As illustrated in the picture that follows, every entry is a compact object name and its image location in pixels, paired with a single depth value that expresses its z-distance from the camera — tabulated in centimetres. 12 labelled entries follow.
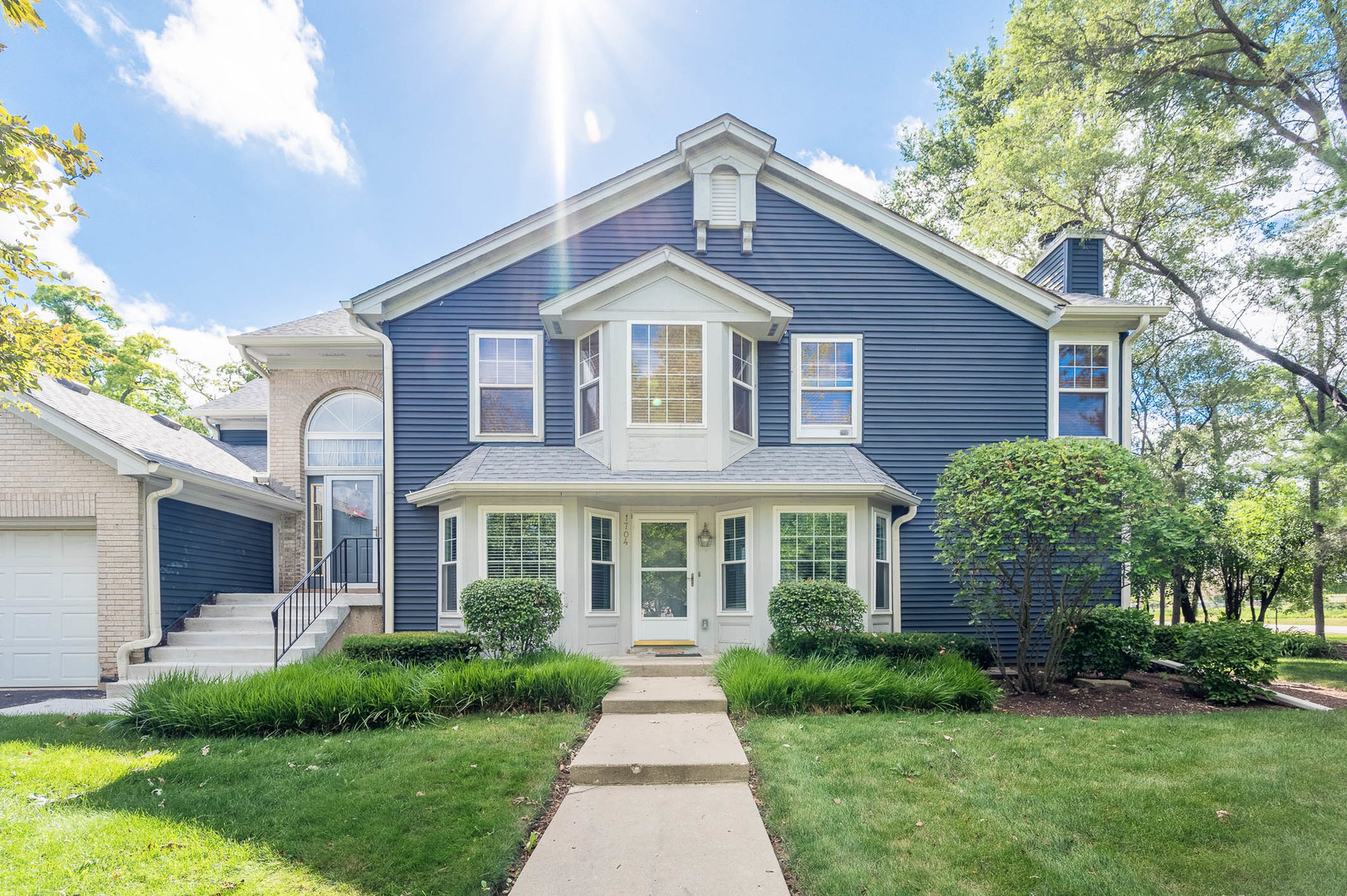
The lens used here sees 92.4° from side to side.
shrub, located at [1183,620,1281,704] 743
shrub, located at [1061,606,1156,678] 860
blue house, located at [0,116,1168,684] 923
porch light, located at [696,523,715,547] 991
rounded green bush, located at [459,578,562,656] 779
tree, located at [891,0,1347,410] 1364
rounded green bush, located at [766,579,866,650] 796
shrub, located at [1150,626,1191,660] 926
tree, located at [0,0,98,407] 433
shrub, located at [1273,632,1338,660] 1431
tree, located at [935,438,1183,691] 716
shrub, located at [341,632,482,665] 782
